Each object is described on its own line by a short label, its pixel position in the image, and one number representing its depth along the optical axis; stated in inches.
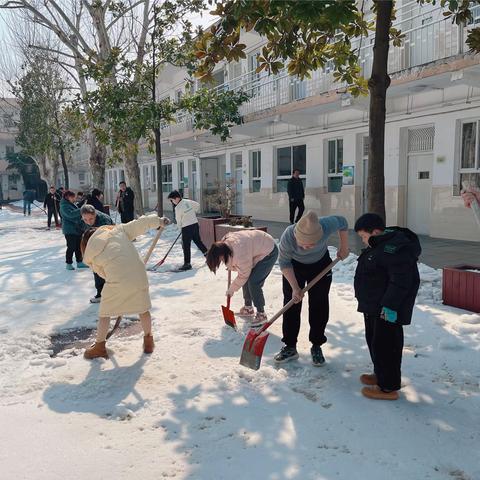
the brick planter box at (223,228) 375.2
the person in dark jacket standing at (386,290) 121.0
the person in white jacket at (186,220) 324.2
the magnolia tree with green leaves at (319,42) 132.3
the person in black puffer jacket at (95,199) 417.6
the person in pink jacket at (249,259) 173.9
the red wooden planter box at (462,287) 201.9
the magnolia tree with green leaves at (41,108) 830.5
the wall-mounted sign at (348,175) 497.0
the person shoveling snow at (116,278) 161.2
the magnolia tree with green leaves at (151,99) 410.3
